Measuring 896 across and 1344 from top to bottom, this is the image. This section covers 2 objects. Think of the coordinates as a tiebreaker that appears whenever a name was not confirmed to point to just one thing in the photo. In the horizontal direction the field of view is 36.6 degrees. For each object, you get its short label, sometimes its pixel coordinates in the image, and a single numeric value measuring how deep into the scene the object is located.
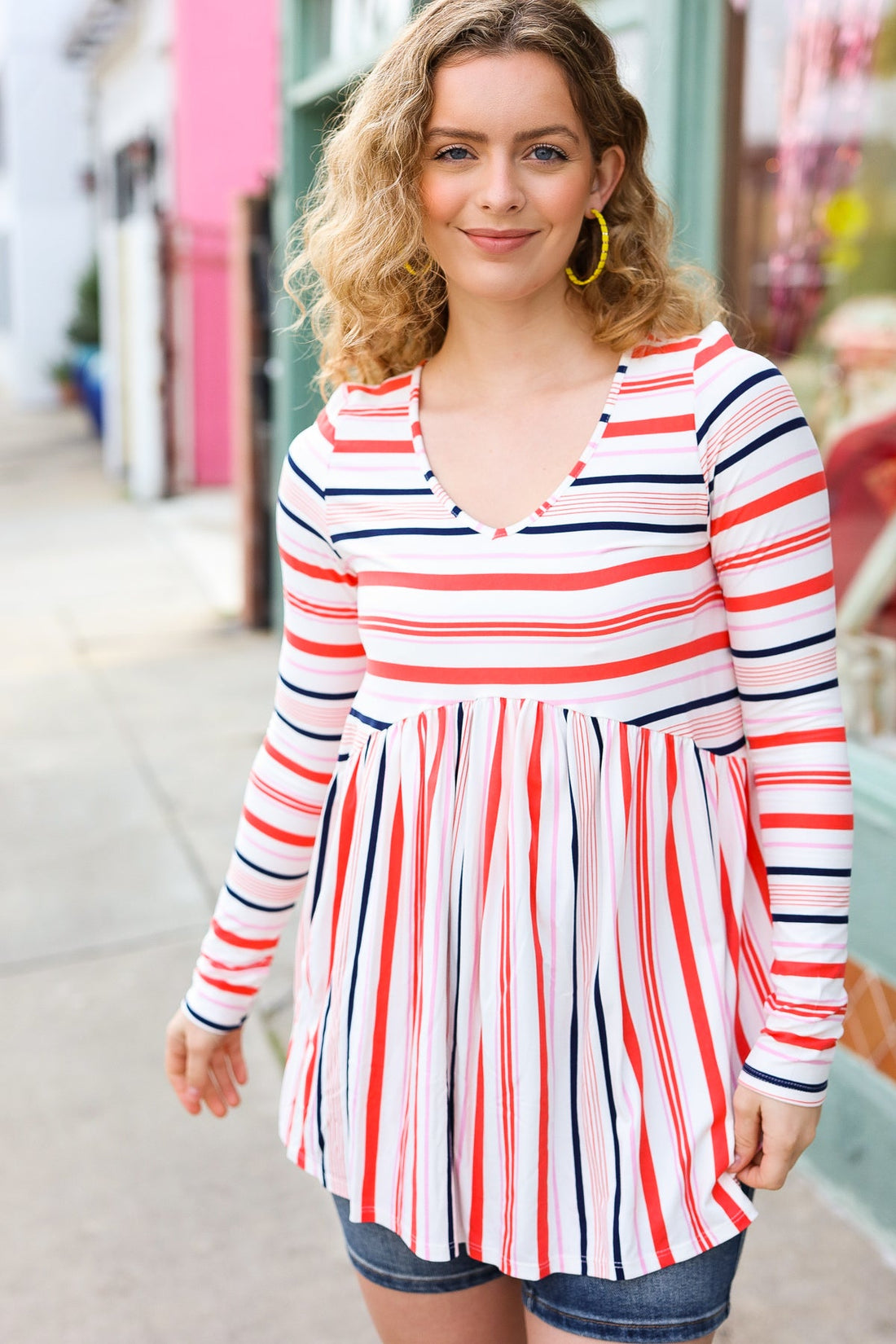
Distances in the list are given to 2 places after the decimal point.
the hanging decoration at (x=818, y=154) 3.58
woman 1.26
